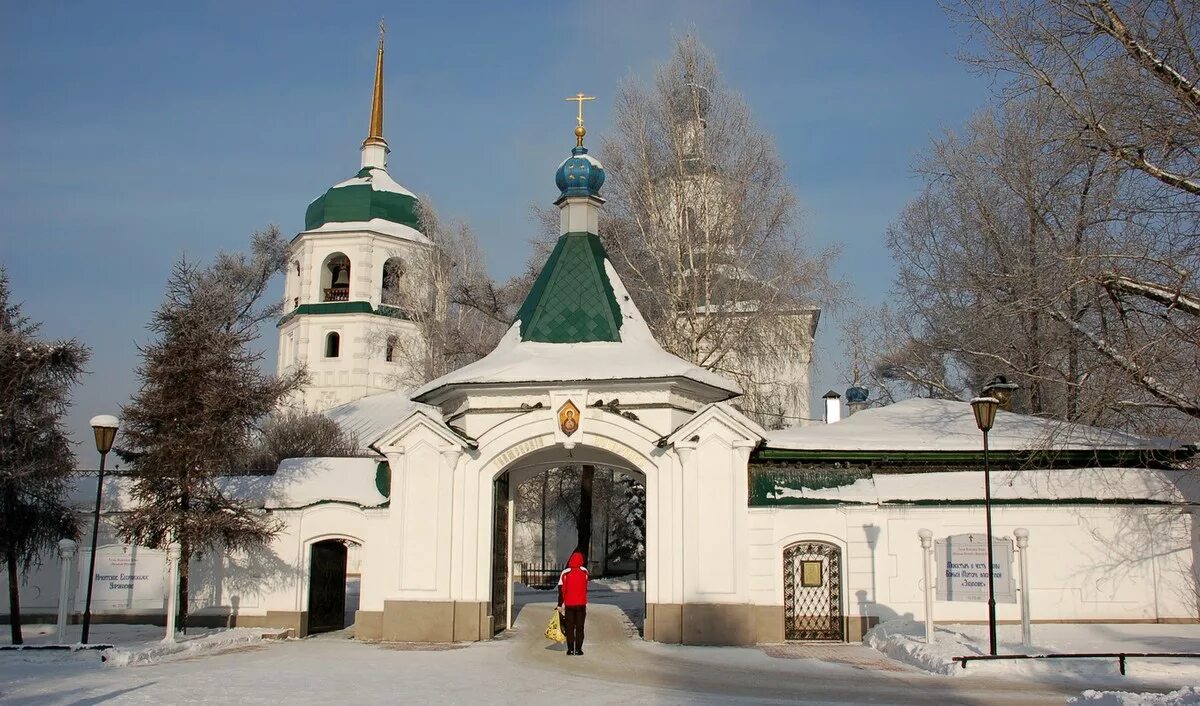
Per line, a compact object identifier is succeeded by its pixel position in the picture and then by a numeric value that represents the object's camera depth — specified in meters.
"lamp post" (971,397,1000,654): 13.55
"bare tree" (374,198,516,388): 31.05
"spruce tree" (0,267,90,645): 16.11
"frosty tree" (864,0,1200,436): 13.31
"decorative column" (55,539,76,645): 15.72
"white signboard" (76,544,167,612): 17.11
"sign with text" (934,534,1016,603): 15.36
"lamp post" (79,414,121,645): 15.01
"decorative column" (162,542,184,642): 15.35
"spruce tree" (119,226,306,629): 17.17
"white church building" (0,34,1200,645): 16.62
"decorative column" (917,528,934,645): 14.13
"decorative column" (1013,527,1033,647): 13.59
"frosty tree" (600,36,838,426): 25.31
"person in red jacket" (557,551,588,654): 14.97
